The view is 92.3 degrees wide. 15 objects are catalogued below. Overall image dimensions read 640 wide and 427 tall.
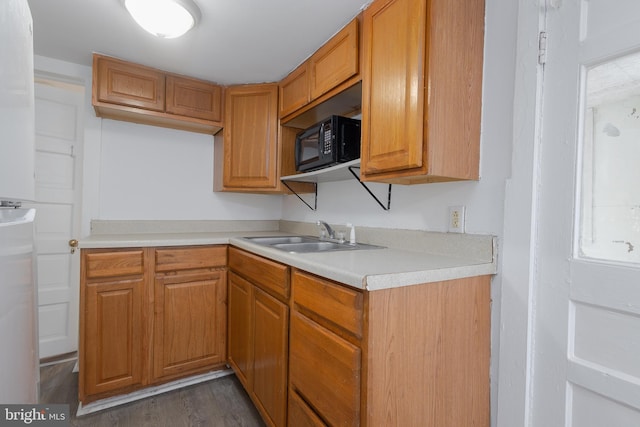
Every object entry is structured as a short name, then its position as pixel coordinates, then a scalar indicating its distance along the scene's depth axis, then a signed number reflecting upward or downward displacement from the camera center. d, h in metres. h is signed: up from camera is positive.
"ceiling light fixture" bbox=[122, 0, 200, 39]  1.42 +0.92
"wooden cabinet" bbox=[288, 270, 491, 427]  0.92 -0.48
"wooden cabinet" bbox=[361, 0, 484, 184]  1.13 +0.48
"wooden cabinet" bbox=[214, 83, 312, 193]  2.29 +0.50
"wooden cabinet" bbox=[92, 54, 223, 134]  1.98 +0.76
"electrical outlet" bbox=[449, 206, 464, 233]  1.32 -0.02
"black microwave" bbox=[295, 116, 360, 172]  1.66 +0.39
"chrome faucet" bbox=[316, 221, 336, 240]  2.01 -0.13
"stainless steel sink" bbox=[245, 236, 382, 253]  1.76 -0.21
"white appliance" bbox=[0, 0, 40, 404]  0.49 -0.03
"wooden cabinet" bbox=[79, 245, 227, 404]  1.71 -0.66
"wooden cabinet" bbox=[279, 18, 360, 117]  1.51 +0.80
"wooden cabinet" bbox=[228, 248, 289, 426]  1.36 -0.63
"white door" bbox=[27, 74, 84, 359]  2.21 -0.01
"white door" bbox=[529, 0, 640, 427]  0.91 -0.01
